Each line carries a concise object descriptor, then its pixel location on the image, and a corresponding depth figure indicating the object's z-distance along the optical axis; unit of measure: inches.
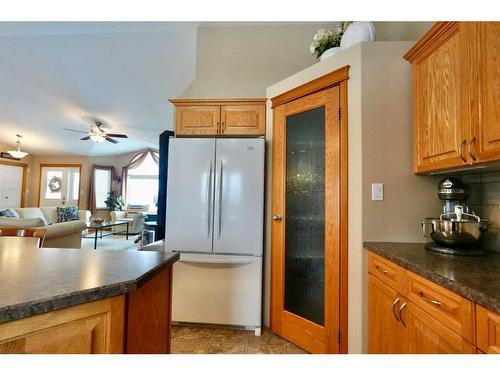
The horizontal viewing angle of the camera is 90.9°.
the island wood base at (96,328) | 23.5
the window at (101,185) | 330.3
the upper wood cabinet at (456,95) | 42.2
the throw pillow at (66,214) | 246.5
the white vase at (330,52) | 77.5
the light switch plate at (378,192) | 63.9
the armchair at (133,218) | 293.4
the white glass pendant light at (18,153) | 251.4
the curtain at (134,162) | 342.3
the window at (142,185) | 346.0
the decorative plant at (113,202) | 318.3
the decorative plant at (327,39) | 81.3
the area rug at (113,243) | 224.5
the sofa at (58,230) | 128.4
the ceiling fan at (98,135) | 207.0
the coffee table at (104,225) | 207.6
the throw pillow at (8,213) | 188.0
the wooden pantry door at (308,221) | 69.1
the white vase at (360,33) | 70.5
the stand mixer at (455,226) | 48.7
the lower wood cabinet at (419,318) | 31.2
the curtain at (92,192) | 323.0
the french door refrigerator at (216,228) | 84.0
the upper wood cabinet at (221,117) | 92.9
